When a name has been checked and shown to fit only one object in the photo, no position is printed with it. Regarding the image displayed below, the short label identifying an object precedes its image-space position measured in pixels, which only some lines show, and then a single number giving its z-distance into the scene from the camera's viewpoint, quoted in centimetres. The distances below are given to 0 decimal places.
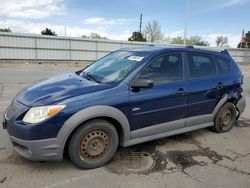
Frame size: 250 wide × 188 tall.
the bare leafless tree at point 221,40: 5350
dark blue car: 239
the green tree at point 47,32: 3372
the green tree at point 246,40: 3522
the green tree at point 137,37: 4012
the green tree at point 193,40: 4253
